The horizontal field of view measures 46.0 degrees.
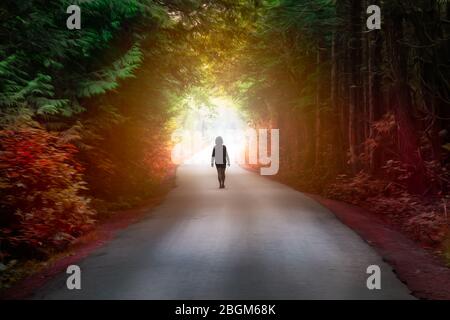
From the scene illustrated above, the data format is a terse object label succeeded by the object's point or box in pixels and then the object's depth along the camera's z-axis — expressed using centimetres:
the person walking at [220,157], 2311
